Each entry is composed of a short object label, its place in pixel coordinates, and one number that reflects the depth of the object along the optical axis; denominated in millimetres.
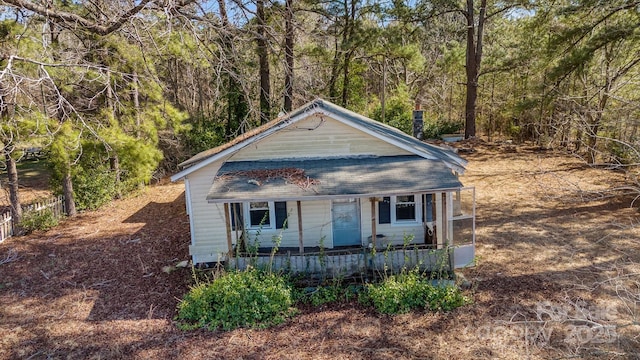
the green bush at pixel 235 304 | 8172
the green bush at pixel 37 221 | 13625
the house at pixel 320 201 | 10312
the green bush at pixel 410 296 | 8461
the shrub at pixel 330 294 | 8898
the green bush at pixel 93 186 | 16094
